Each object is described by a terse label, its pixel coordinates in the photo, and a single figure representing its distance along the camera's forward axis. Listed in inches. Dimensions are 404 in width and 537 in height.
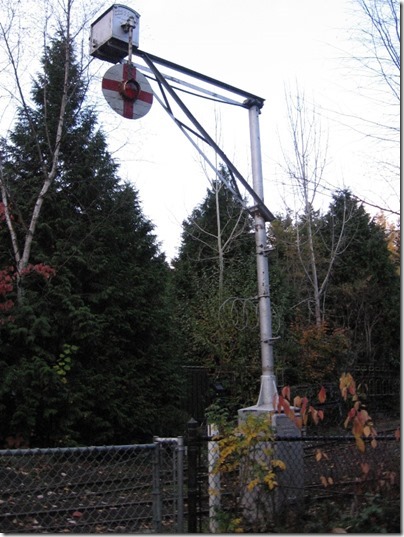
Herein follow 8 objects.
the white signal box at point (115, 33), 220.7
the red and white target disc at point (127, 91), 217.9
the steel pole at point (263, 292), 217.0
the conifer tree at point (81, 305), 387.5
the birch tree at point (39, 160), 420.8
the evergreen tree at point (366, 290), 941.2
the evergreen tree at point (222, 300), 609.3
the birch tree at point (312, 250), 849.4
